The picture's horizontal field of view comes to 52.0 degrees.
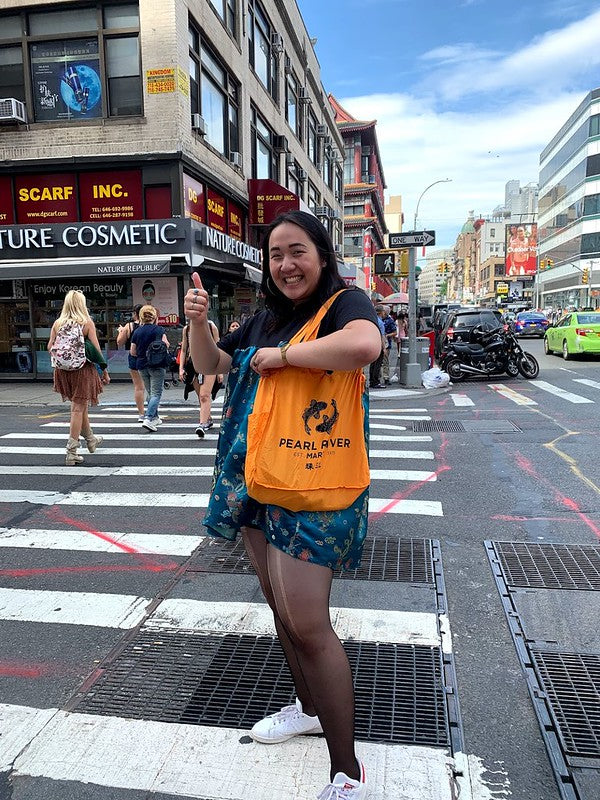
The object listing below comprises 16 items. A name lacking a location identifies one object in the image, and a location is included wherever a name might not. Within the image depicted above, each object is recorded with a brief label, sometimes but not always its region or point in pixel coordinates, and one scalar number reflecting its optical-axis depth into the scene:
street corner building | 15.26
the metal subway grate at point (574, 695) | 2.51
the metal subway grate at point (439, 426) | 9.55
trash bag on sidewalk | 15.03
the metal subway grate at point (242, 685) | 2.69
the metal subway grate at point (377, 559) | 4.14
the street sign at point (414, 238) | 14.76
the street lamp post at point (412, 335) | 15.18
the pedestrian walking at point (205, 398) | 8.70
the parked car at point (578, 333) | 20.22
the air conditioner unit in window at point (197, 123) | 16.30
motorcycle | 15.72
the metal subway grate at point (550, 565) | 3.94
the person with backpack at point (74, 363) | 7.13
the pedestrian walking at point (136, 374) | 10.27
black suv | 16.89
